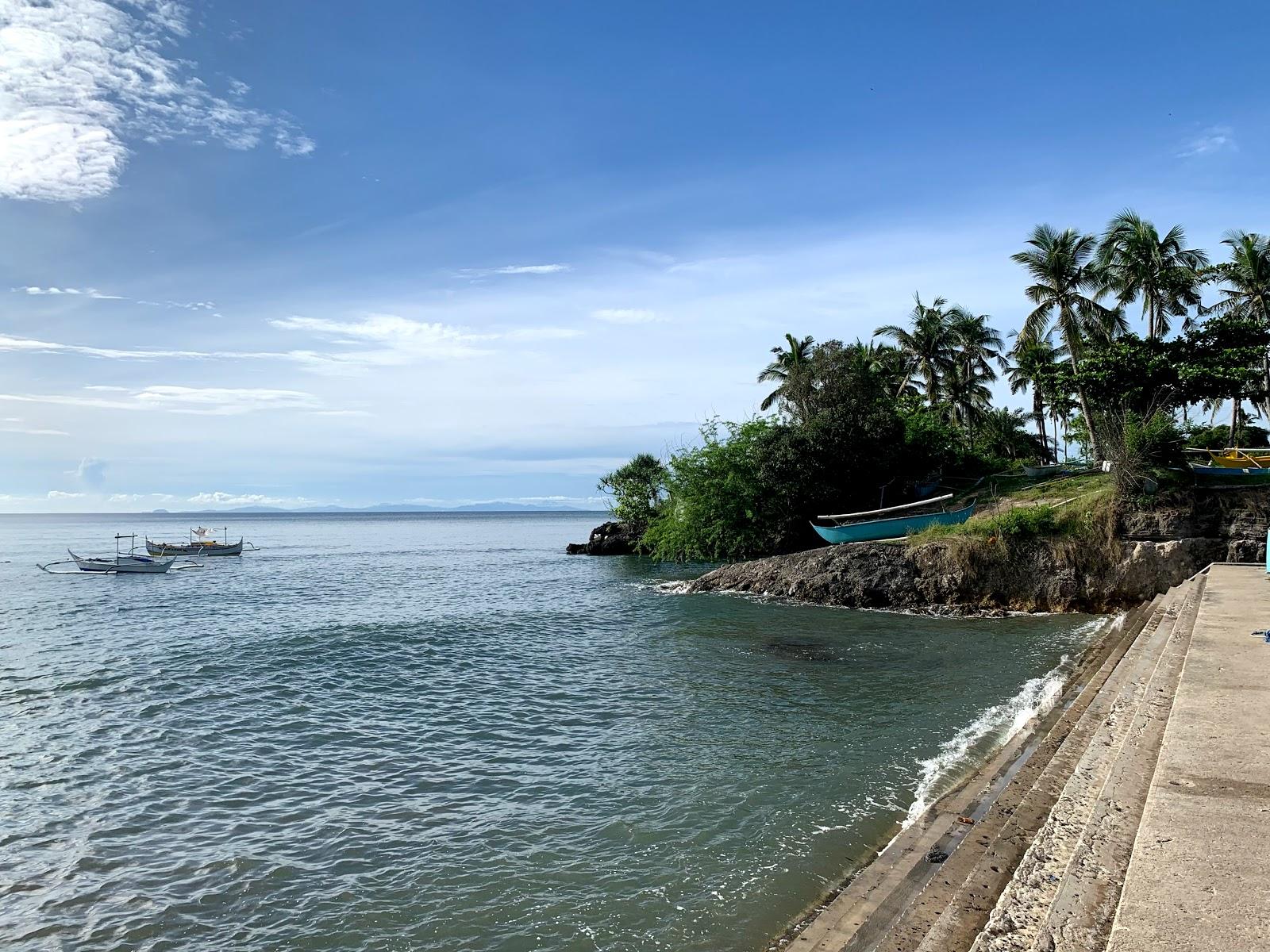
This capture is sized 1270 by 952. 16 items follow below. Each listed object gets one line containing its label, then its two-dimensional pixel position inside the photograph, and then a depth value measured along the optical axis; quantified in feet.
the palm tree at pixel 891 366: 175.32
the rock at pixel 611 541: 200.44
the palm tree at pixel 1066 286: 131.54
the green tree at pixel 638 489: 196.03
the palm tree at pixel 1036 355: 113.09
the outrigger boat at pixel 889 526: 93.97
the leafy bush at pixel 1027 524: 82.58
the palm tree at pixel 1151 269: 128.26
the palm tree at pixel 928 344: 174.40
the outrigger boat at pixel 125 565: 156.56
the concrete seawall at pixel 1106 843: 13.15
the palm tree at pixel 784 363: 174.64
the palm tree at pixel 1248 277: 128.36
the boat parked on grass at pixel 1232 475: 83.51
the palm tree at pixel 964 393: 182.40
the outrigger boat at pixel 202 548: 196.80
